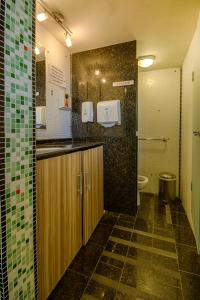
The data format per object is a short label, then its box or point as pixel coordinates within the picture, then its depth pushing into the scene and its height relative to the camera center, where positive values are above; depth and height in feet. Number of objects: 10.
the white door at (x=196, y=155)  5.01 -0.49
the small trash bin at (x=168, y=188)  8.91 -2.55
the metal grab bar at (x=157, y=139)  9.68 +0.07
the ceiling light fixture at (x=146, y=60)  8.07 +3.89
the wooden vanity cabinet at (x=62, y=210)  3.11 -1.62
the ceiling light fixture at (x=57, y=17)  4.93 +3.91
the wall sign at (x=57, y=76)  6.50 +2.62
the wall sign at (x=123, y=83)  6.92 +2.40
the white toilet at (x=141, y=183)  7.90 -2.04
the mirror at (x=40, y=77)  5.79 +2.23
